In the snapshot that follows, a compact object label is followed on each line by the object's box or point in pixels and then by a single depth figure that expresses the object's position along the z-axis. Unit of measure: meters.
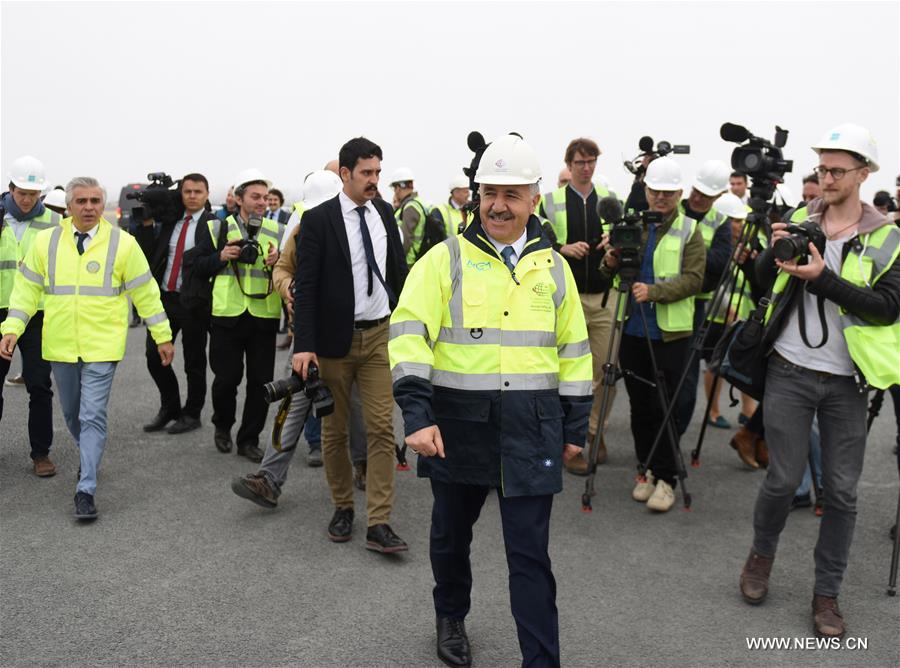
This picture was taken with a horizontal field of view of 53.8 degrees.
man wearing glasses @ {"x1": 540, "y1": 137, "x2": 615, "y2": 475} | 6.03
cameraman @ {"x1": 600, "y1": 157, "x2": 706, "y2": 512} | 5.31
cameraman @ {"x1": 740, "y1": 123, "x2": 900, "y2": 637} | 3.67
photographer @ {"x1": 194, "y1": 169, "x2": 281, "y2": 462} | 6.23
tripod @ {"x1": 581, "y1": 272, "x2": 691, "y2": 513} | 5.14
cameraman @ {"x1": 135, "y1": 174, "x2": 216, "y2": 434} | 6.89
